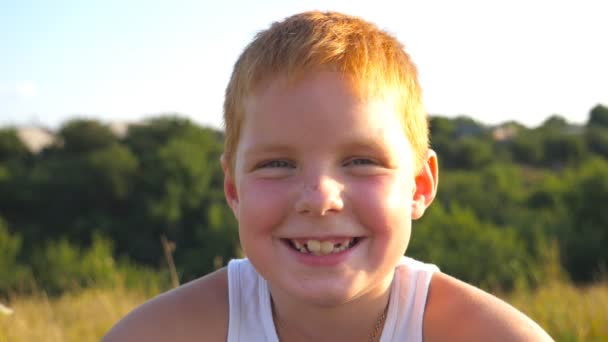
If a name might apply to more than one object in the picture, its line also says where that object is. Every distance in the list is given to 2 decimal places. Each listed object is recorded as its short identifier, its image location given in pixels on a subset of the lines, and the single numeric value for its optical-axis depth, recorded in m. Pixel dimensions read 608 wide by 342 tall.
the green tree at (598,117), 33.02
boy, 0.93
